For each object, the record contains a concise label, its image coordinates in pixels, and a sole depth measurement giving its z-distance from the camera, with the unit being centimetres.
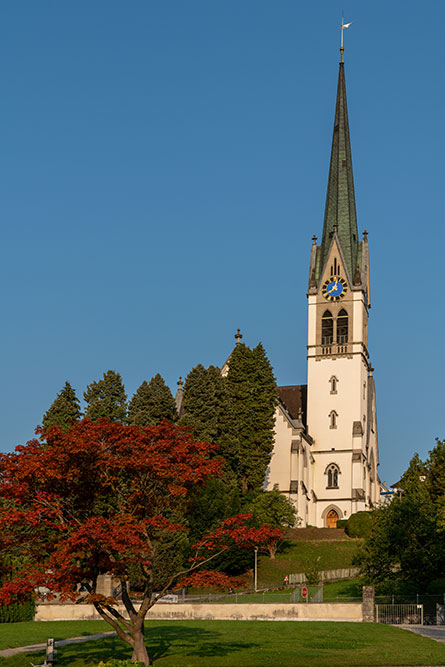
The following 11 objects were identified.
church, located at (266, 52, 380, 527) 8988
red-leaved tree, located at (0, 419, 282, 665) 2448
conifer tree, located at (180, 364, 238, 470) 7176
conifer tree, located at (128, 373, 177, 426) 6975
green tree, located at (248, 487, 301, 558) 7244
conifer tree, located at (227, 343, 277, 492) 7825
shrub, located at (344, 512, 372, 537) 7925
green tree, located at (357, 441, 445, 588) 4744
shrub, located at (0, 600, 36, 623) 4338
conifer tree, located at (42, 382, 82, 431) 6819
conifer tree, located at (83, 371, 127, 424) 7119
